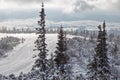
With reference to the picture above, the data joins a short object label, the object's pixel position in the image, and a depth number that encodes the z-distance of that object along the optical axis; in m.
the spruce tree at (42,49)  43.83
